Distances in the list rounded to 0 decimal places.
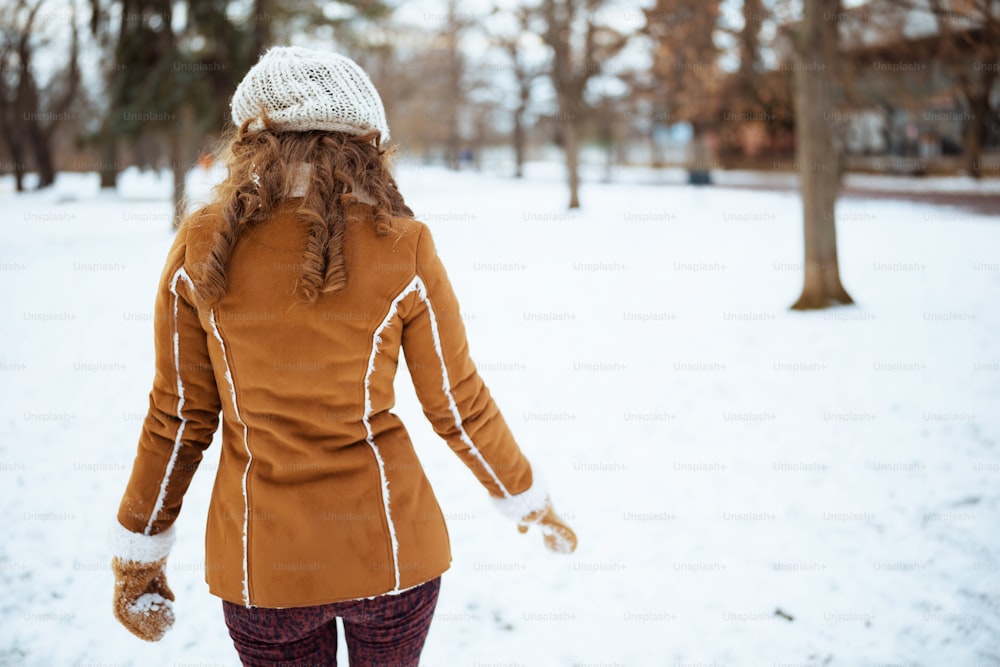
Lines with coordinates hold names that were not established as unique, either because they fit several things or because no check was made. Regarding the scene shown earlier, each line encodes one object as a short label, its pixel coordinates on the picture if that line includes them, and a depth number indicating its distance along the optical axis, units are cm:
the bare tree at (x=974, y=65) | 1132
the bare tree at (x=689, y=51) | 1362
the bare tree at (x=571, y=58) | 1823
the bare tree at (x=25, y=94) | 3130
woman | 151
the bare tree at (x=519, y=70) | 2051
